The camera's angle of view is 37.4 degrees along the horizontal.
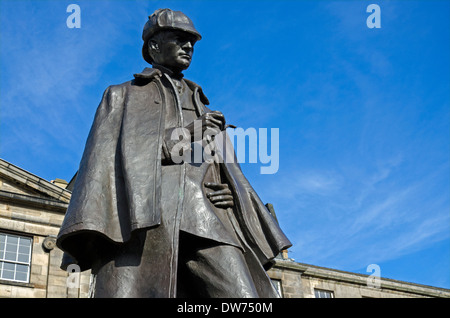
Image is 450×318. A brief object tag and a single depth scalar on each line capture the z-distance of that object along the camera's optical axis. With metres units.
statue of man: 4.54
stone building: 25.95
